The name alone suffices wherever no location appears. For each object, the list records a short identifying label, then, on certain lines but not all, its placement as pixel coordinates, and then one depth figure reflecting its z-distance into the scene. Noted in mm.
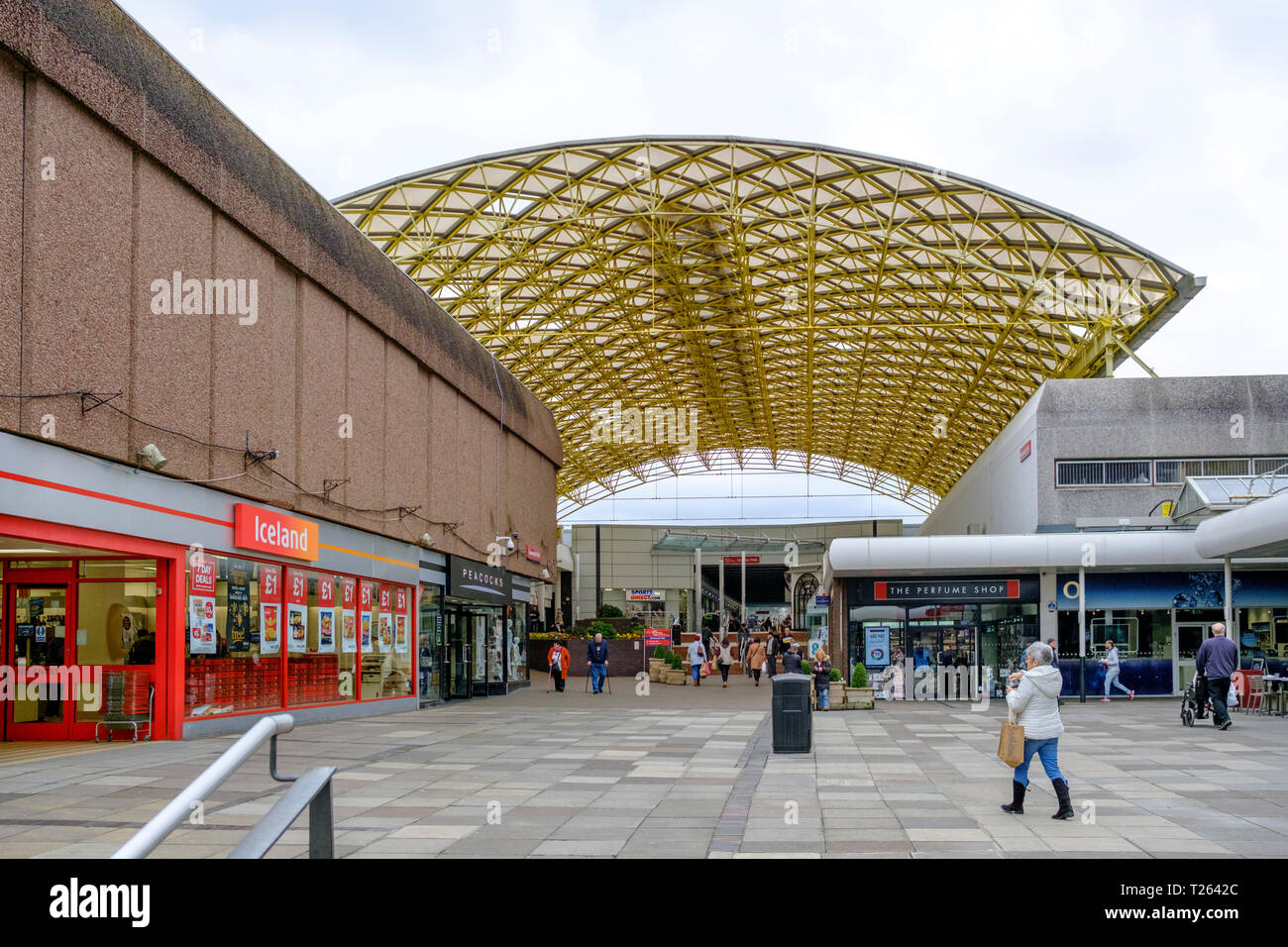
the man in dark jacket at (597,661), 30484
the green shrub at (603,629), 39831
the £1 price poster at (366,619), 21922
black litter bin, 15289
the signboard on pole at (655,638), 43875
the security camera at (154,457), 14375
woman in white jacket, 9922
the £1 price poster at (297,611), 18766
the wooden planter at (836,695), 24656
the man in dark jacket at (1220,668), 18281
